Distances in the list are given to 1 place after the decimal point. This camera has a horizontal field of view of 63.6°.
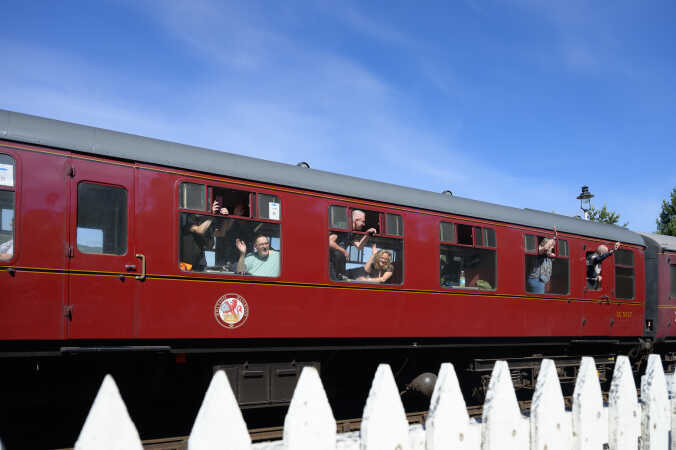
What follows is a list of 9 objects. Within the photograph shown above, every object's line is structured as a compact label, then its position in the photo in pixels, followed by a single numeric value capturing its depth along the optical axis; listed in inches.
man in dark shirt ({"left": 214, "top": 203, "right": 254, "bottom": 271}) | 247.3
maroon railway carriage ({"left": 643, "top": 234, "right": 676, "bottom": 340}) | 453.7
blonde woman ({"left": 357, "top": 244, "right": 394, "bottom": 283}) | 289.3
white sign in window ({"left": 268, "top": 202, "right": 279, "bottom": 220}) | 263.6
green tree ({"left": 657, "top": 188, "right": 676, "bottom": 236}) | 1322.6
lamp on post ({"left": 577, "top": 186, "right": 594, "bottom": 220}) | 648.4
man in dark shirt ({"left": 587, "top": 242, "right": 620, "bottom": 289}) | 403.5
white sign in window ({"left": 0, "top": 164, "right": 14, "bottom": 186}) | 206.5
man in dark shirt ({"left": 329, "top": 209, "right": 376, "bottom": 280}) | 279.9
